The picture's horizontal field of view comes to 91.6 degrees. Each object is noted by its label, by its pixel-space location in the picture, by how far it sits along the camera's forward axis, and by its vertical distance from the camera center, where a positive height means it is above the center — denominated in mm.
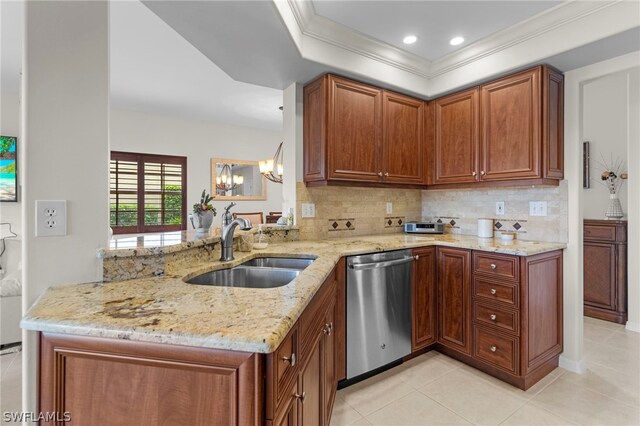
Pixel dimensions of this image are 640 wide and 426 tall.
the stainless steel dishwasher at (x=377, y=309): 2104 -696
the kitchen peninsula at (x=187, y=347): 767 -369
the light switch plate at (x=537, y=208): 2500 +29
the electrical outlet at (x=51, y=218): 1115 -20
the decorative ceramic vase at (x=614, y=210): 3270 +16
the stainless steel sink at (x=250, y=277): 1628 -346
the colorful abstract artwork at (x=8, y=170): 3965 +547
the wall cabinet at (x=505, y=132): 2264 +639
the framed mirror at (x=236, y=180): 5656 +606
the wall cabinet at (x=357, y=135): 2449 +652
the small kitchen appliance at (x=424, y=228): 3002 -157
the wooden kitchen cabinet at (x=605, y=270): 3118 -604
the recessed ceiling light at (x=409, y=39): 2383 +1341
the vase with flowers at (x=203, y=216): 1962 -24
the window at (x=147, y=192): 4832 +327
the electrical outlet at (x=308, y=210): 2709 +18
